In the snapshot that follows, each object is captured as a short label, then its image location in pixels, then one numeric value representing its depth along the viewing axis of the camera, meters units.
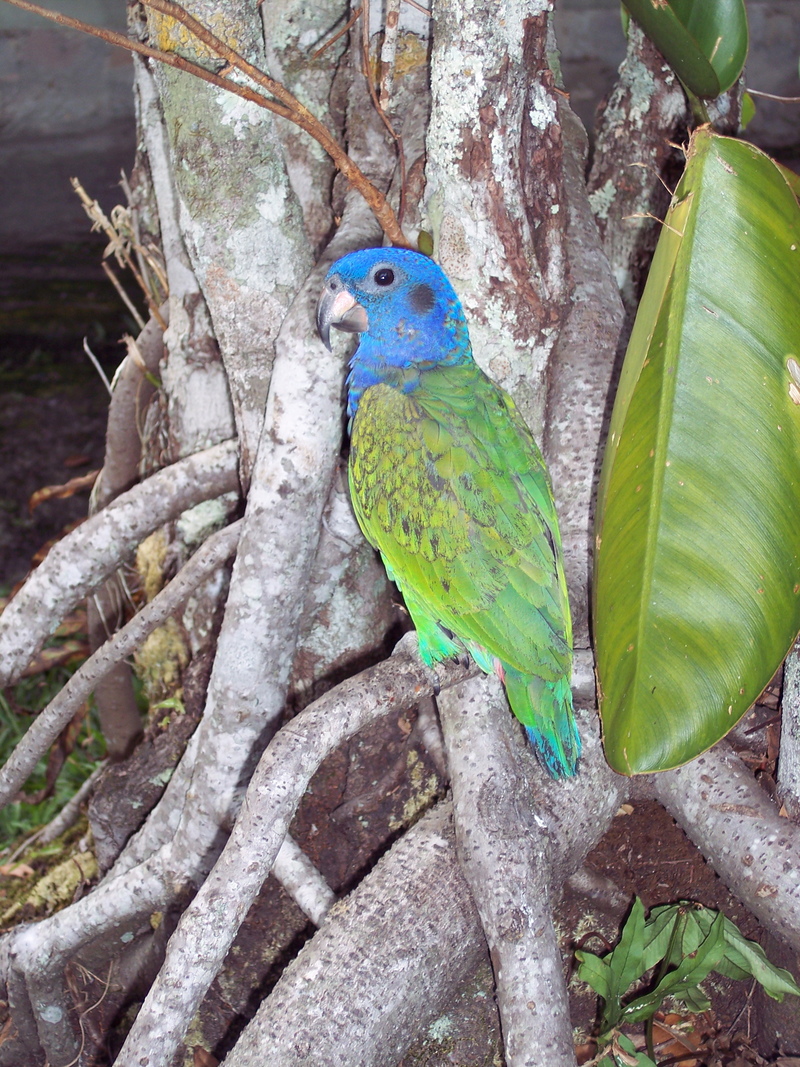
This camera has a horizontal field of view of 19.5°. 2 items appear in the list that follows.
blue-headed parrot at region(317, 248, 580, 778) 1.03
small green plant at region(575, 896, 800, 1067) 1.06
